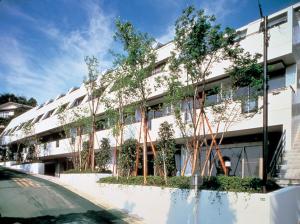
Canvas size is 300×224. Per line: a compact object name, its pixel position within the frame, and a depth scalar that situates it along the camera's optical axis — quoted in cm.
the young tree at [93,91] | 1683
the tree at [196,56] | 883
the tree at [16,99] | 5332
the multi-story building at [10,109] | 4806
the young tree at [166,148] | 1156
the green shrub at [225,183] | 718
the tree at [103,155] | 1584
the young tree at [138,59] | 1132
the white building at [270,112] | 929
